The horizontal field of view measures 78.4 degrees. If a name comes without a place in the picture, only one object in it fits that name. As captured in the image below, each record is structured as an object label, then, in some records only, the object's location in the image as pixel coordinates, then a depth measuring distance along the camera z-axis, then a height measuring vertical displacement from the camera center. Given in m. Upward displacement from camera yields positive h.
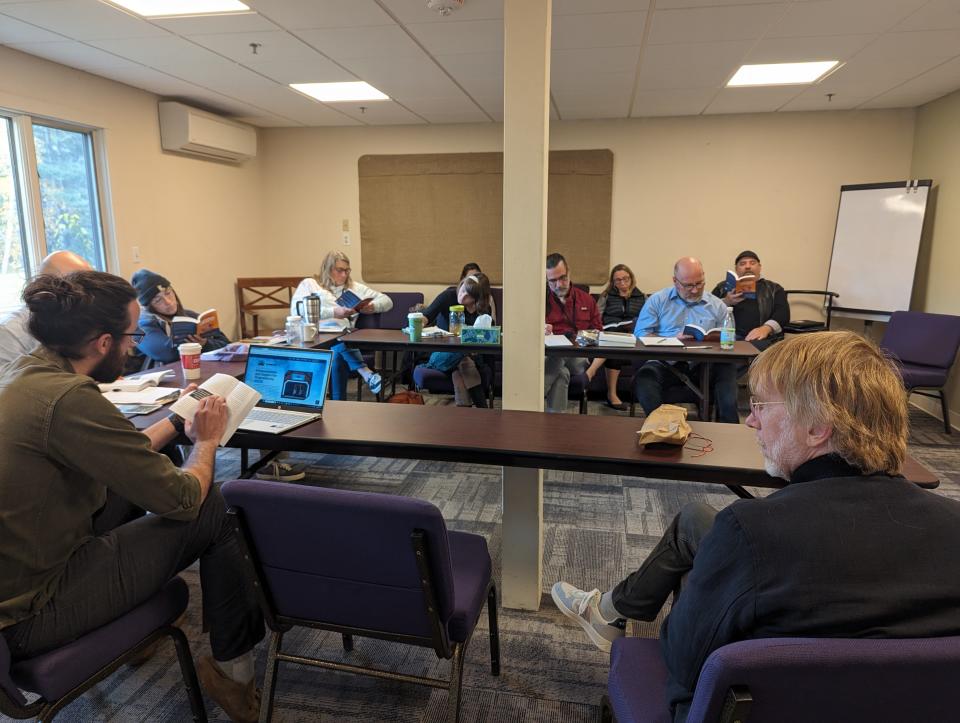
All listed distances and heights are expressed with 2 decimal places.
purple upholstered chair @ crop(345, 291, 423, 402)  5.88 -0.59
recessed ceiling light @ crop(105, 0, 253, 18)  2.93 +1.21
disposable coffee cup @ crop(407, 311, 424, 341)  3.81 -0.48
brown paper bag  1.72 -0.52
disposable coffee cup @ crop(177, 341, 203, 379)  2.52 -0.46
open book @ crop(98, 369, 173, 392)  2.32 -0.53
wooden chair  6.00 -0.45
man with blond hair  0.84 -0.41
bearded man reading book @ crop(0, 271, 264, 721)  1.24 -0.57
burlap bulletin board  5.71 +0.37
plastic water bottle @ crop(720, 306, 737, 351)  3.49 -0.50
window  3.81 +0.35
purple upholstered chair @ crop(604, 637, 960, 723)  0.74 -0.56
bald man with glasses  3.55 -0.48
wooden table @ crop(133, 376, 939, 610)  1.63 -0.57
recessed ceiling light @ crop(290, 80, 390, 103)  4.48 +1.24
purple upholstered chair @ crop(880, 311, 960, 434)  4.08 -0.66
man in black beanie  4.82 -0.45
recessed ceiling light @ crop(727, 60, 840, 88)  3.88 +1.22
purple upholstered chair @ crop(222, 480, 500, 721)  1.17 -0.67
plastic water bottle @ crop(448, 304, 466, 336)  4.03 -0.46
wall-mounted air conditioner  4.77 +0.99
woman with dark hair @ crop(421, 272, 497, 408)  4.02 -0.73
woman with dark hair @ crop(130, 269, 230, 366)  3.15 -0.36
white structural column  1.97 -0.01
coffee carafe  3.91 -0.39
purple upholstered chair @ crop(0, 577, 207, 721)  1.19 -0.87
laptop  2.03 -0.46
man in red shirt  3.90 -0.49
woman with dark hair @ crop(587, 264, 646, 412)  5.28 -0.42
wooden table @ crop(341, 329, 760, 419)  3.31 -0.58
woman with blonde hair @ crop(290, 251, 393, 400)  4.21 -0.42
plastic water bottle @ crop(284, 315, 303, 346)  3.57 -0.49
